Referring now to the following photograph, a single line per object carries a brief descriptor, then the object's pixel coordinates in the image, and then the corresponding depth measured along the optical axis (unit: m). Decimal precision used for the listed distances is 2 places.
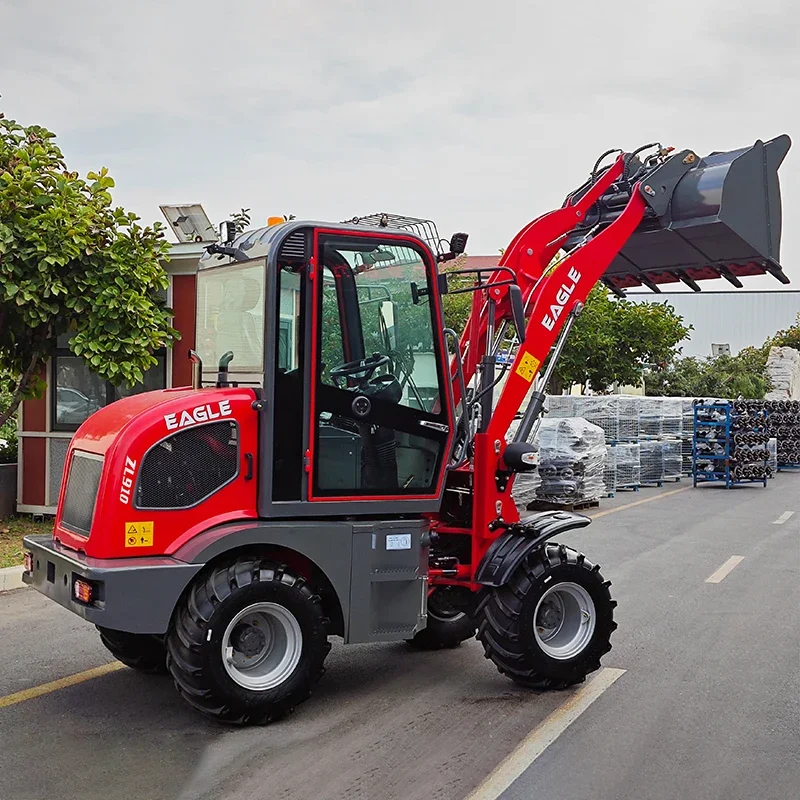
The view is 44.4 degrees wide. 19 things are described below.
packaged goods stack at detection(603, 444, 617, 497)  19.66
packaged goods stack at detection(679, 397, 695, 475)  23.75
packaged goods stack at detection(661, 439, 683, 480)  22.28
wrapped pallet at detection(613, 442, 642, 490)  20.12
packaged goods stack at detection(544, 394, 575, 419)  19.80
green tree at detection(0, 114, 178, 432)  10.22
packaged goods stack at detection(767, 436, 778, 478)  23.96
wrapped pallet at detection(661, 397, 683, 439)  22.41
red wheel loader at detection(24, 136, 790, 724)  5.32
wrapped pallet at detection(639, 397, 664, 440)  21.58
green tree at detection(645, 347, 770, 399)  39.28
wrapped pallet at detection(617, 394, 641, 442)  20.48
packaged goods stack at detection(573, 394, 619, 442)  19.73
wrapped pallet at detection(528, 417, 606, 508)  16.31
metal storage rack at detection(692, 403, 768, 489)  21.45
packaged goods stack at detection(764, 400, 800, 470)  27.48
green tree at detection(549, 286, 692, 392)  27.33
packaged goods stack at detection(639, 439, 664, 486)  21.36
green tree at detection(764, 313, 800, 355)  54.97
